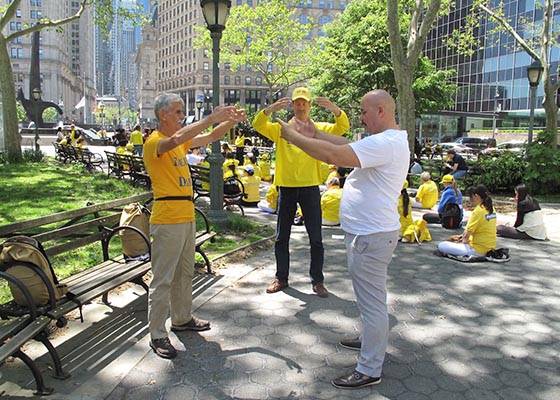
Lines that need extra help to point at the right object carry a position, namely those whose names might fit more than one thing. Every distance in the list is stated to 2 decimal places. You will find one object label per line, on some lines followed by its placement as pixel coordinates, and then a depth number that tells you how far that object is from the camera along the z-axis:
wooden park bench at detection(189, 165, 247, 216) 10.21
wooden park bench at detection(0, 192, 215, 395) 3.20
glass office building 48.31
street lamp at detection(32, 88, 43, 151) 25.57
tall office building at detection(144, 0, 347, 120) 109.00
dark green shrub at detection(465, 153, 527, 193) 14.70
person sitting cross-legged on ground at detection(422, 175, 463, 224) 9.40
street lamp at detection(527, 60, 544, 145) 15.52
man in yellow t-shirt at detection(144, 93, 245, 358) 3.74
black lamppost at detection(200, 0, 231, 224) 7.60
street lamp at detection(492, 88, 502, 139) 44.03
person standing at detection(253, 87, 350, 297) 5.03
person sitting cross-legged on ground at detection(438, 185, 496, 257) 6.51
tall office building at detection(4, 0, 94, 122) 103.06
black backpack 9.41
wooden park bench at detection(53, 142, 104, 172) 17.95
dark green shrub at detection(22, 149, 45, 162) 19.89
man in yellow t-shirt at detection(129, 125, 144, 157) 20.94
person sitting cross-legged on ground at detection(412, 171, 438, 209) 10.50
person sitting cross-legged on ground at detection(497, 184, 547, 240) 8.28
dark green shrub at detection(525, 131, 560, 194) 13.98
